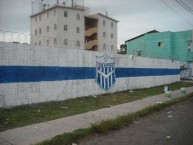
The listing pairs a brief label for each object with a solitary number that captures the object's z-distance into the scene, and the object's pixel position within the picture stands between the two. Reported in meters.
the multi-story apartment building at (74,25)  43.81
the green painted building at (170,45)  37.31
